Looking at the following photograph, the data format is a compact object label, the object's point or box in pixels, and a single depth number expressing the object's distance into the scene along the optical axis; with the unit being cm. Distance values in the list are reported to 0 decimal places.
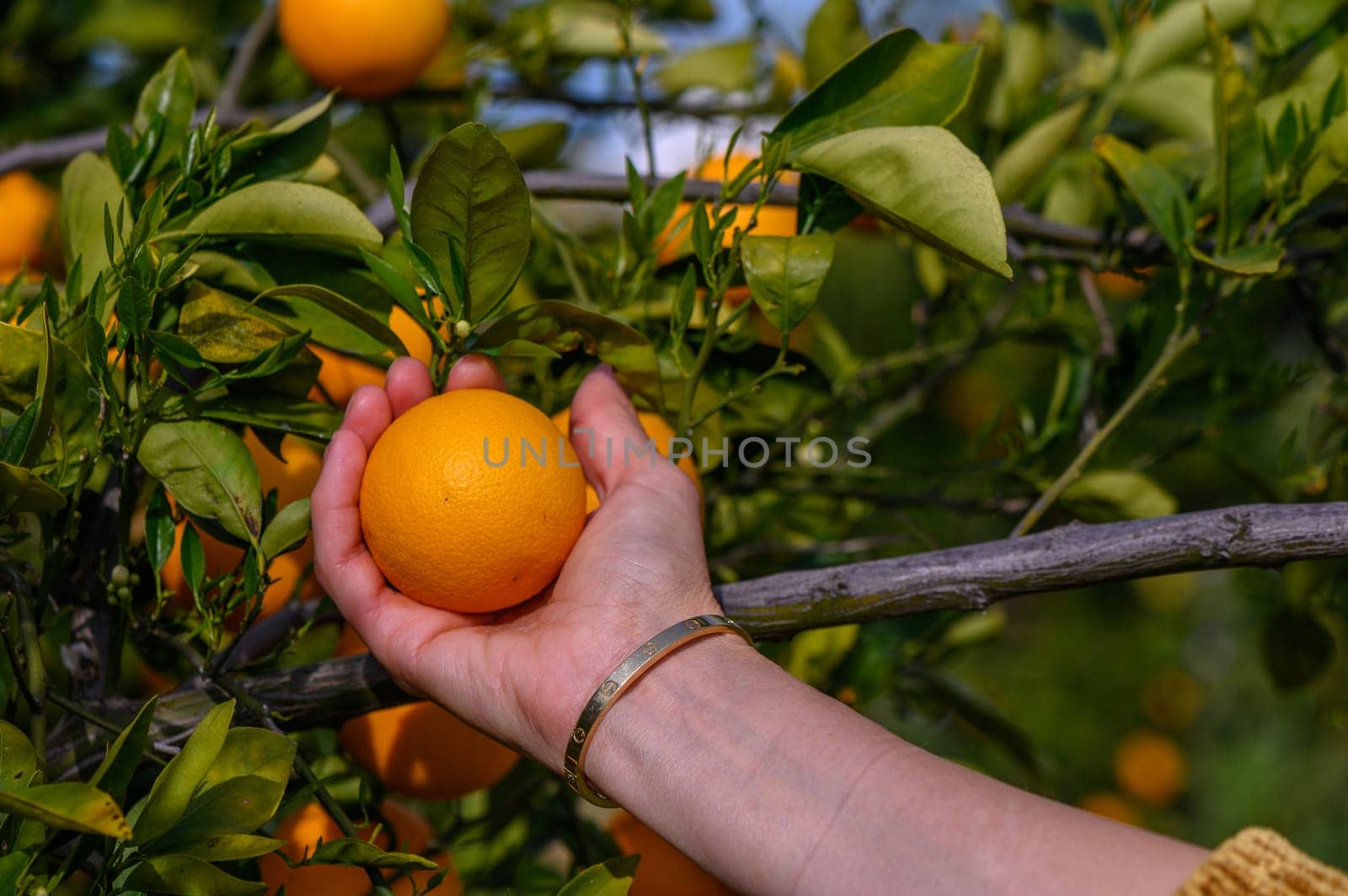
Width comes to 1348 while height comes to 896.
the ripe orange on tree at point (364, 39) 114
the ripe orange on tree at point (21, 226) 116
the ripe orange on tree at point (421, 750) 90
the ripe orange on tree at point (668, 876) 88
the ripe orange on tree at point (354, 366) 90
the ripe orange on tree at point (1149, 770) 308
